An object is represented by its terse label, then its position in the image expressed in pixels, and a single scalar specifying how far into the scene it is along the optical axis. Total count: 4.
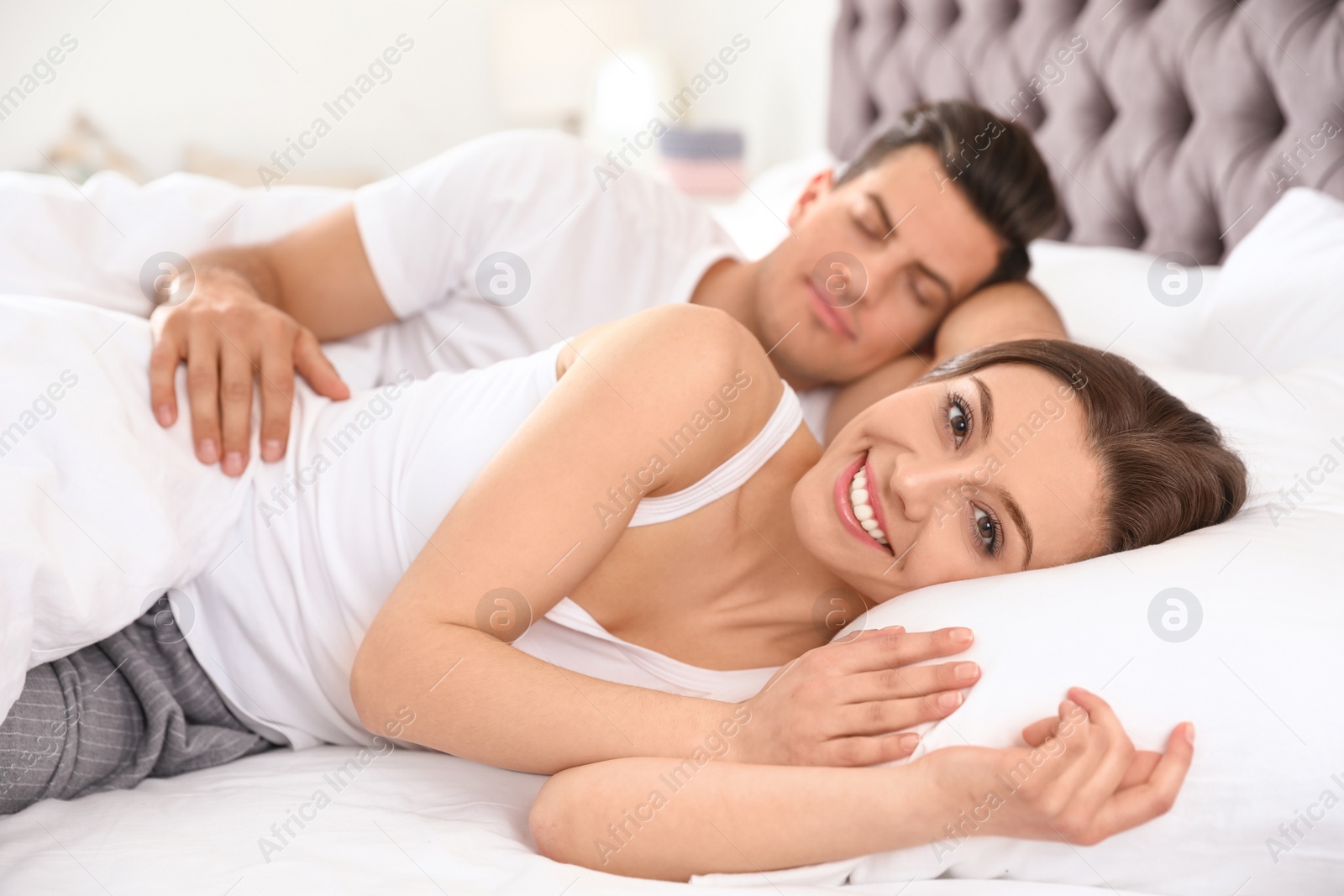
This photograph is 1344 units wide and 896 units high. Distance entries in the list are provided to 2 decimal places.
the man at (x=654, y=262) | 1.62
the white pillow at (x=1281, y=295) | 1.39
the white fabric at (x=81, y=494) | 0.89
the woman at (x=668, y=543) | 0.88
